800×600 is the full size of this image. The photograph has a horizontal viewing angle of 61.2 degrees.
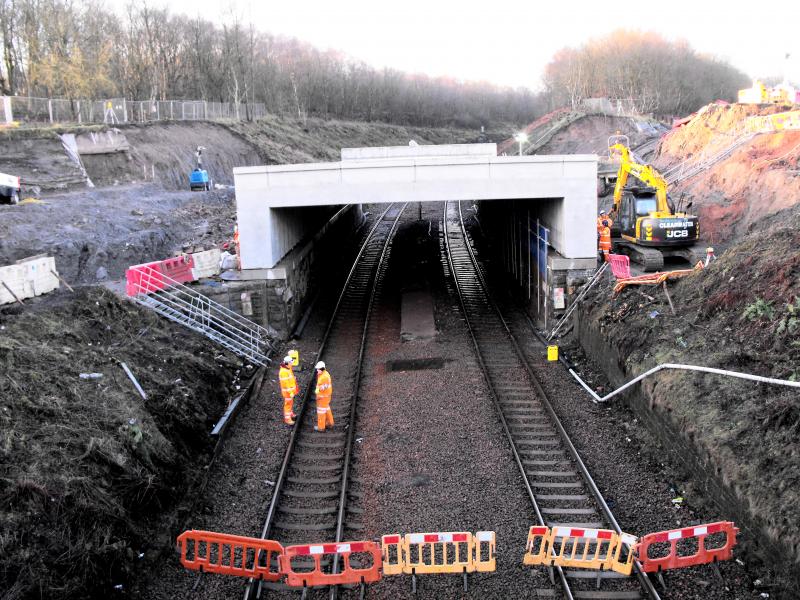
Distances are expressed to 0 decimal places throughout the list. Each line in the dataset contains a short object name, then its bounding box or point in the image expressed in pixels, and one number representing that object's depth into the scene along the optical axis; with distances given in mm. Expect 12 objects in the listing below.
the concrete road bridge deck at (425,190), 20203
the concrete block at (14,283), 15422
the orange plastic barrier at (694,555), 9031
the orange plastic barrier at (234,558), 9250
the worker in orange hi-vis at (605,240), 22078
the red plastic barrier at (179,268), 19906
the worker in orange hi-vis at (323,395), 14141
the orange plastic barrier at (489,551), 8961
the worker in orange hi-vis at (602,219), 23197
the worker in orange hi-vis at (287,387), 14477
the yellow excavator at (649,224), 21969
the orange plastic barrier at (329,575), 8891
